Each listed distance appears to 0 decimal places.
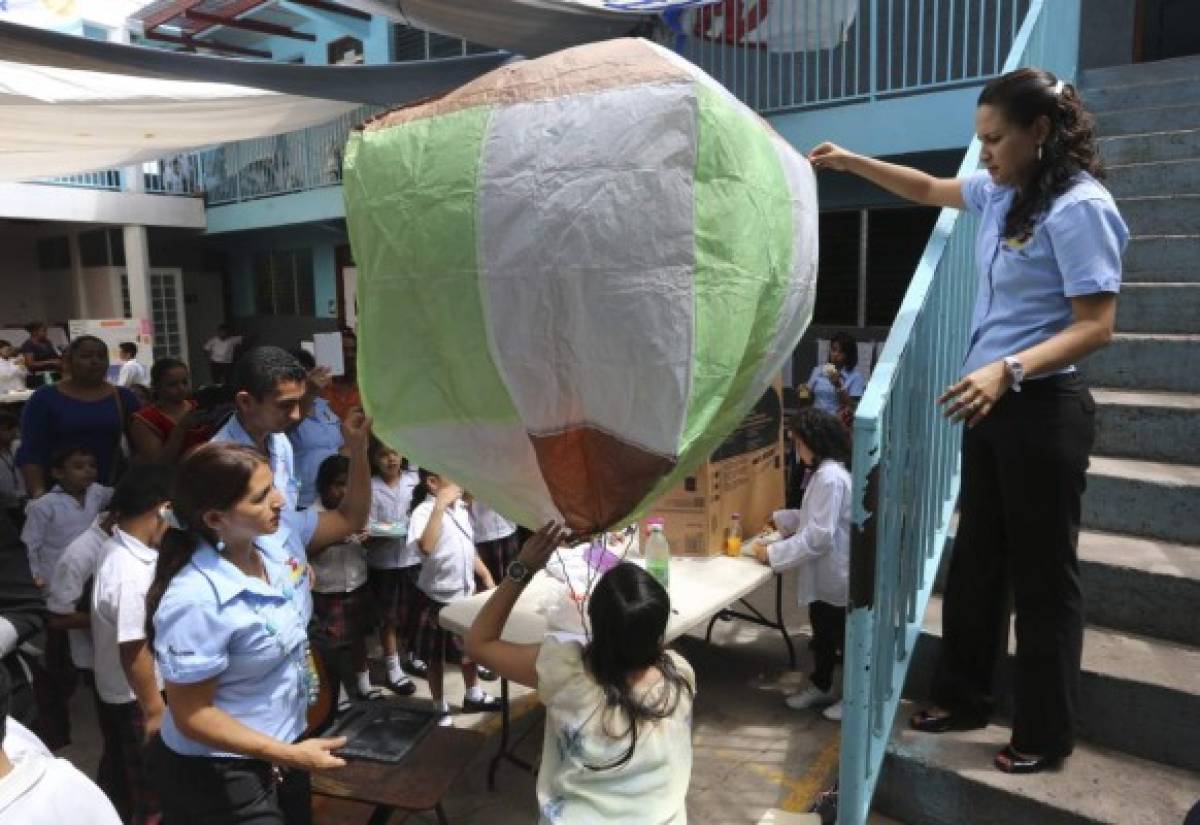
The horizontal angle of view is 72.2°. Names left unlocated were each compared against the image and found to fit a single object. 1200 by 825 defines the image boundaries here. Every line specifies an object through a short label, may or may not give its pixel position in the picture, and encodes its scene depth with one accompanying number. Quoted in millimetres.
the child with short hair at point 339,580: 3848
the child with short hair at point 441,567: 3865
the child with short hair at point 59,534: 3260
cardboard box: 3857
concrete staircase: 2234
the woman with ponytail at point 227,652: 1767
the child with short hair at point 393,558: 4090
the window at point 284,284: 13875
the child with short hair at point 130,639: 2273
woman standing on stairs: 1968
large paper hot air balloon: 1186
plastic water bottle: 3338
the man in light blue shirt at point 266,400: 2520
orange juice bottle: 3924
